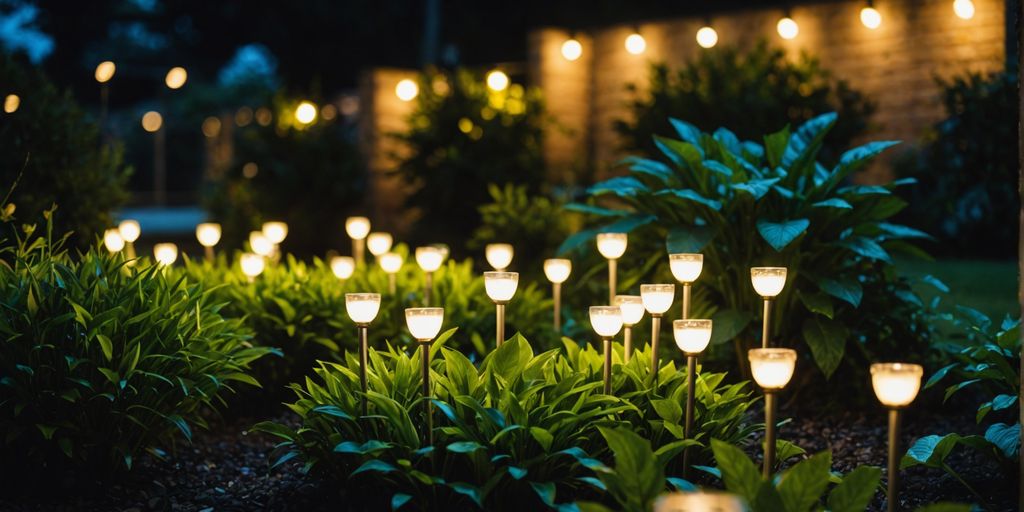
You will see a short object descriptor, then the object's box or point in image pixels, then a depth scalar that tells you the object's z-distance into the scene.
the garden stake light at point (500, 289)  4.06
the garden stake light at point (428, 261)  5.48
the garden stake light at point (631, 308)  3.95
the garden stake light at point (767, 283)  3.75
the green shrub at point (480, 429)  3.31
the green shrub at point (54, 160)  6.20
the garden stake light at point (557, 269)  5.25
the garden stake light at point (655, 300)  3.84
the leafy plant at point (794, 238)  4.91
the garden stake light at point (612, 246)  5.07
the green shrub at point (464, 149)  10.55
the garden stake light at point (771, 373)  2.92
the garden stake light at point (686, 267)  4.11
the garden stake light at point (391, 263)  5.93
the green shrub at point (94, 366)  3.76
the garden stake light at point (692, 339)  3.40
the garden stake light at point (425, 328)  3.45
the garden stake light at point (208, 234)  7.08
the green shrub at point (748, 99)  9.30
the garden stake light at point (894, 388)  2.81
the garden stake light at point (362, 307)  3.67
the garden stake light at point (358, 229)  7.12
